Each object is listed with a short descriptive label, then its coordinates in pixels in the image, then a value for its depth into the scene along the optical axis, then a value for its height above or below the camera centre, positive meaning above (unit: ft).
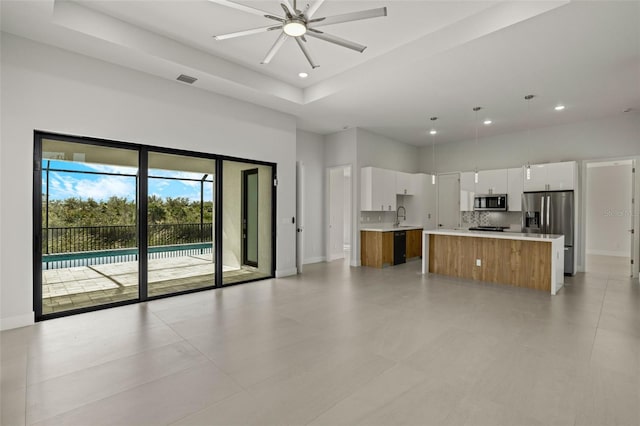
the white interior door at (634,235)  19.83 -1.54
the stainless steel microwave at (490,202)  23.70 +0.64
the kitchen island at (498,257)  16.46 -2.72
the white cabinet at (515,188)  23.13 +1.67
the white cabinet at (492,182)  23.95 +2.22
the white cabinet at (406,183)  26.82 +2.41
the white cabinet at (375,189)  23.89 +1.66
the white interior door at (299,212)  21.43 -0.10
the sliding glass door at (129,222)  12.62 -0.54
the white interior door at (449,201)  28.73 +0.90
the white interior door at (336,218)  27.07 -0.71
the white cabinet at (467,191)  25.79 +1.64
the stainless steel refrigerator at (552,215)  20.90 -0.32
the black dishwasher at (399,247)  24.35 -2.88
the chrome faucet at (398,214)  28.30 -0.32
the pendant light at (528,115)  17.35 +6.21
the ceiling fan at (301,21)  8.87 +5.64
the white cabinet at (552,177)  20.94 +2.29
